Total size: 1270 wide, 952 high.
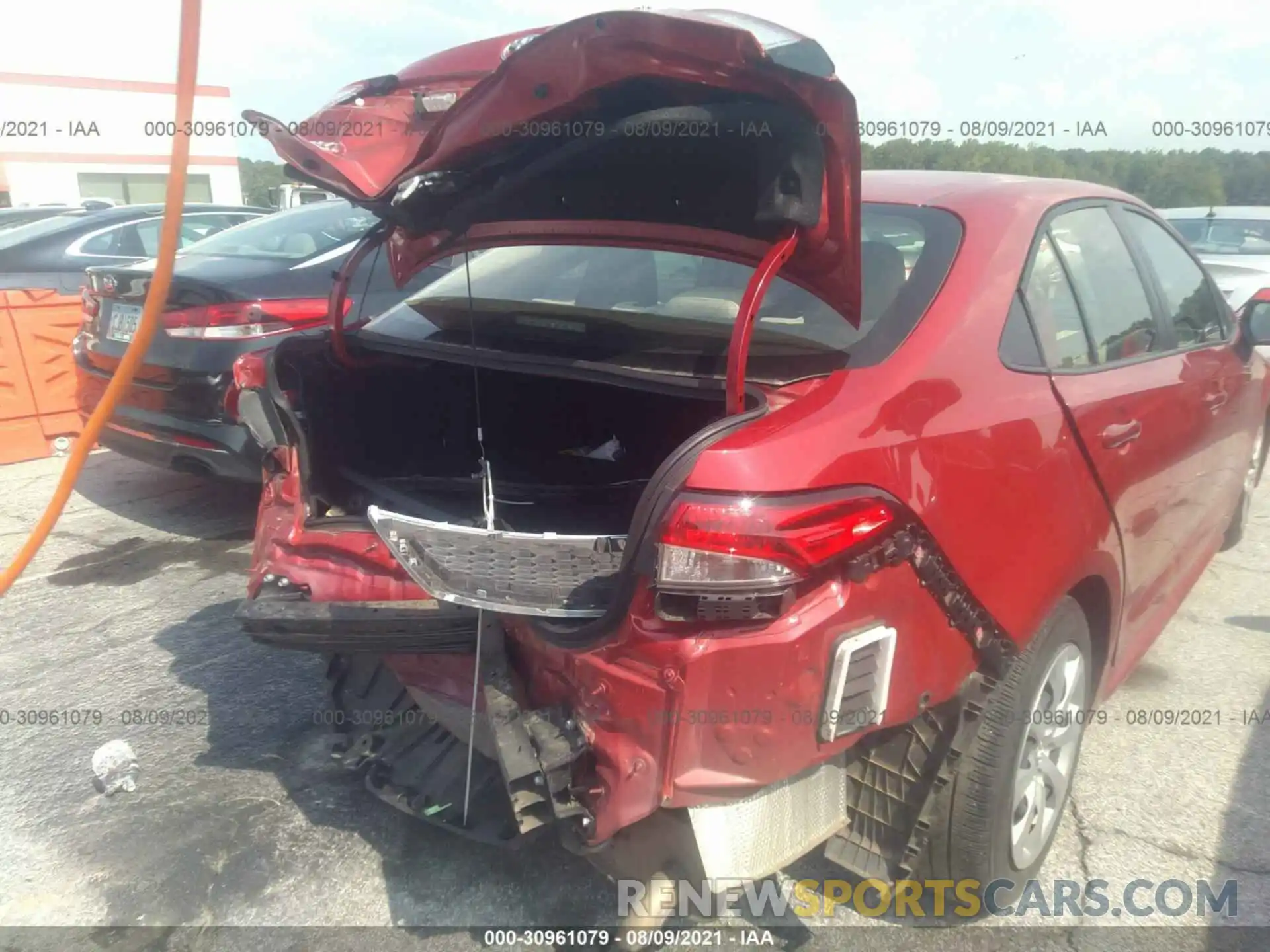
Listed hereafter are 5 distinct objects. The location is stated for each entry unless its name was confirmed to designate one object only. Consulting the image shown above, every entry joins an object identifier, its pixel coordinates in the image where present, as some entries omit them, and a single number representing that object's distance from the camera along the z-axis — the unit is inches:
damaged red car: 67.2
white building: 1064.2
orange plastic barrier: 250.5
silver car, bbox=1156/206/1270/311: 288.0
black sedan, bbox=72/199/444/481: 173.0
